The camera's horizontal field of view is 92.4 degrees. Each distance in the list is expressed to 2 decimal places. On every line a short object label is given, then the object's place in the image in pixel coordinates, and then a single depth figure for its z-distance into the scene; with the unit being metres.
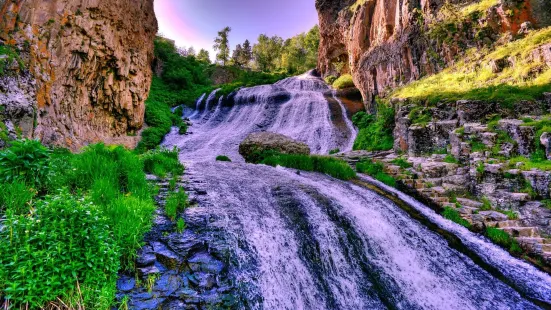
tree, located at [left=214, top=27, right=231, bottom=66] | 56.12
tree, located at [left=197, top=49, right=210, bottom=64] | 65.96
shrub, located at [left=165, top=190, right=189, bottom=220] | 5.36
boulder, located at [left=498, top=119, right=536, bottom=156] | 8.21
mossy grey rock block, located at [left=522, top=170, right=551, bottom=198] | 6.94
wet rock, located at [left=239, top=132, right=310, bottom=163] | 13.12
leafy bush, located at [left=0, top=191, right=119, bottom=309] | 2.80
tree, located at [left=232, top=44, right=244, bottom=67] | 60.16
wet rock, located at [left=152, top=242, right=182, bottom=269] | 4.16
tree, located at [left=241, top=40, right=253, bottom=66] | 60.47
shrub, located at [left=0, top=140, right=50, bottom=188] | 4.13
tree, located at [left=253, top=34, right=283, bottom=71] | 57.78
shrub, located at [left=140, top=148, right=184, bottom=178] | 7.97
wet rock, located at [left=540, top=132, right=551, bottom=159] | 7.71
